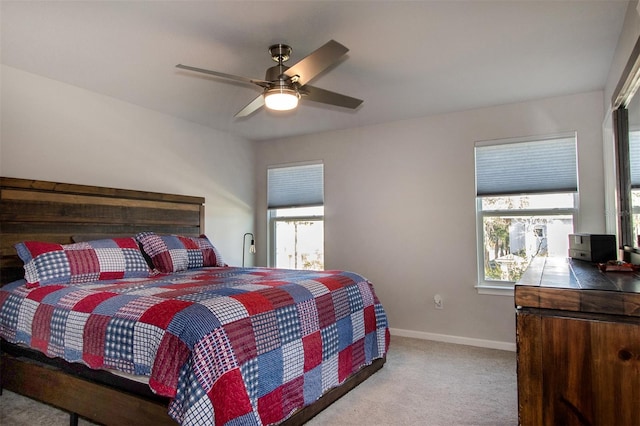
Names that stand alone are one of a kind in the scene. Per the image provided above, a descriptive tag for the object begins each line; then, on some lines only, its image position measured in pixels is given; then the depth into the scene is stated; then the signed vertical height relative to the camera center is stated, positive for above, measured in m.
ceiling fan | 2.08 +0.91
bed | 1.68 -0.50
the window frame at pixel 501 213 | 3.47 +0.17
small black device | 2.08 -0.09
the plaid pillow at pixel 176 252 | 3.22 -0.18
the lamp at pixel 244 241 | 4.88 -0.12
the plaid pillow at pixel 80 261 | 2.45 -0.20
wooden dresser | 0.93 -0.30
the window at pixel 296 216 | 4.79 +0.20
